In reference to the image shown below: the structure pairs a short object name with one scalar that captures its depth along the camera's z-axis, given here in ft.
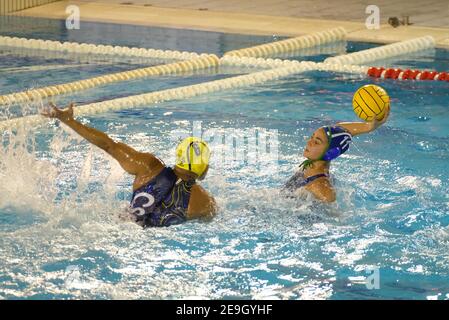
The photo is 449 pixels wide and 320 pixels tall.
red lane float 59.72
